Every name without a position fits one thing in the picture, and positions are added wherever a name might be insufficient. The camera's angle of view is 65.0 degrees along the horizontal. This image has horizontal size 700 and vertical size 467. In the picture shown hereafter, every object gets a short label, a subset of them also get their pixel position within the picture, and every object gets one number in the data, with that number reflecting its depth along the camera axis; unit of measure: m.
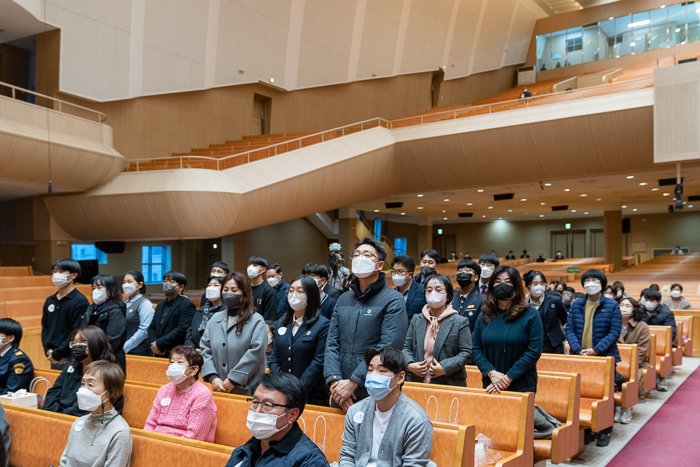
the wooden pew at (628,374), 5.52
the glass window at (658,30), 25.39
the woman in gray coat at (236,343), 3.91
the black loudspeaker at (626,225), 28.89
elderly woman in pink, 3.42
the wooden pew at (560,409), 3.81
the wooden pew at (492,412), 3.39
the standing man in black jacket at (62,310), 4.86
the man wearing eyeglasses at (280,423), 2.29
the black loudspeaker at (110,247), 15.07
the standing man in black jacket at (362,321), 3.16
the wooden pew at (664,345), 7.67
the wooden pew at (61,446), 2.90
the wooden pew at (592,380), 4.76
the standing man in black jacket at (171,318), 5.26
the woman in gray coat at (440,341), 3.78
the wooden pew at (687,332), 10.28
